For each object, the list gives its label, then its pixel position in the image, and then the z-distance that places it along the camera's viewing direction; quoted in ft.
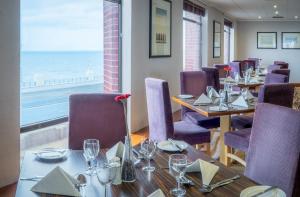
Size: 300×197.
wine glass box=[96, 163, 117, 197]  4.17
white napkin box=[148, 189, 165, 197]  4.02
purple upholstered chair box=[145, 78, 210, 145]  9.54
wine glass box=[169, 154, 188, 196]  4.48
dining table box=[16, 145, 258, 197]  4.42
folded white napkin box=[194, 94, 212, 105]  10.90
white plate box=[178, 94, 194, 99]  12.12
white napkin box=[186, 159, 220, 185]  4.91
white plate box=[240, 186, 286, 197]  4.14
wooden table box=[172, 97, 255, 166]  9.62
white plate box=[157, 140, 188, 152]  6.07
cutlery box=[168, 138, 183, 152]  6.06
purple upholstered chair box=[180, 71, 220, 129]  12.23
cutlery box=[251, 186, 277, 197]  4.16
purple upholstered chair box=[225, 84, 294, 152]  9.36
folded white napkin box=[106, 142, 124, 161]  5.51
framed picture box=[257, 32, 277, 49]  42.14
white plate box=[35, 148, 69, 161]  5.70
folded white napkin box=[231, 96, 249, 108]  10.37
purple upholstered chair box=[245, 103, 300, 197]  5.26
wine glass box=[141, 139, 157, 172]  5.42
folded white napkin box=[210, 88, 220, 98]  11.92
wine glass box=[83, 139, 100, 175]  5.13
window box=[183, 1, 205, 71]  24.47
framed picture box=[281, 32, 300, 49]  41.45
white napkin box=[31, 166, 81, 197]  4.26
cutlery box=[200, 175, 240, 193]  4.50
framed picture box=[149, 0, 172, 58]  17.26
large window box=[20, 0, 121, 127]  11.54
